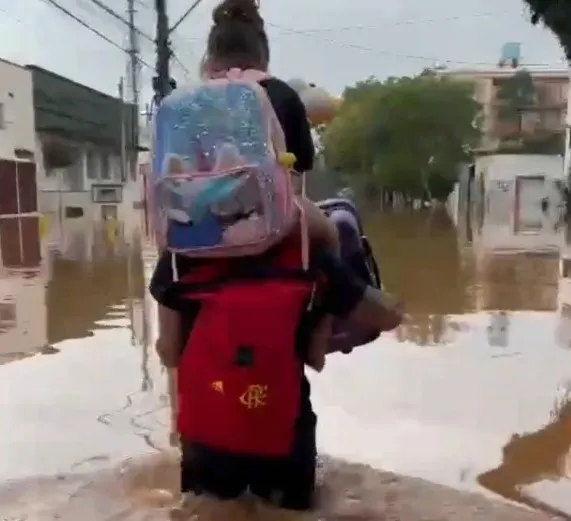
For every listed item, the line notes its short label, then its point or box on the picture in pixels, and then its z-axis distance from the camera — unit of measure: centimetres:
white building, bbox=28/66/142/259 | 1625
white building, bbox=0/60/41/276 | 1503
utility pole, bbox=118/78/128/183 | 1583
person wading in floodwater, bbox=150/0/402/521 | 197
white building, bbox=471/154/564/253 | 1773
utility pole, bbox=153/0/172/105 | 861
